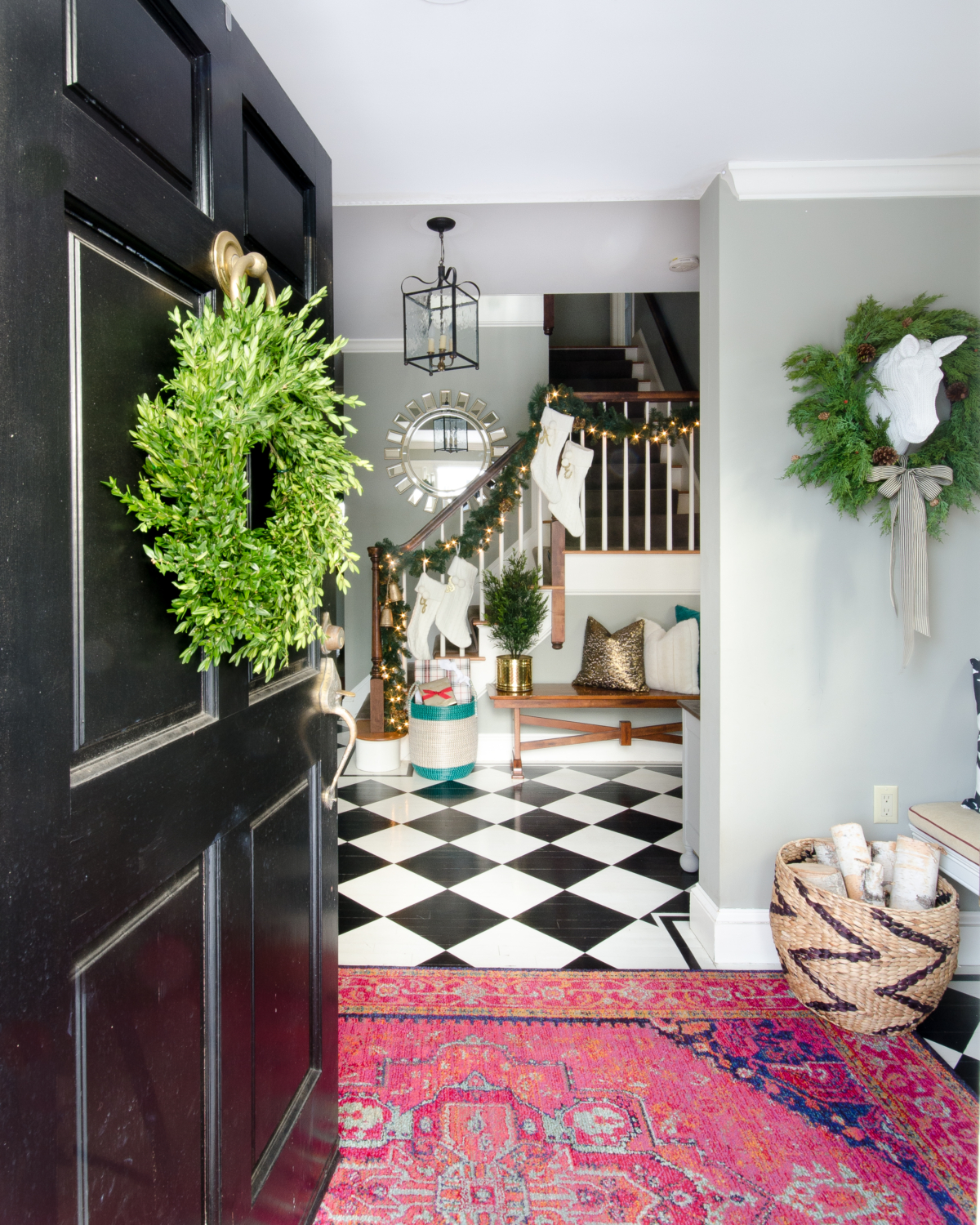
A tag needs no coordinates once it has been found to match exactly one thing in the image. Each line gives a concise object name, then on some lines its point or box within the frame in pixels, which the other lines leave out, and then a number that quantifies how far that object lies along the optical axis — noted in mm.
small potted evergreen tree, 4375
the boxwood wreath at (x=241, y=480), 911
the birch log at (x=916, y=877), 2033
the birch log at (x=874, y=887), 2100
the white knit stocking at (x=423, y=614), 4539
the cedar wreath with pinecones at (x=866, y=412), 2102
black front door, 688
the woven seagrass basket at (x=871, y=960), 1878
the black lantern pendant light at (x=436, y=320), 3321
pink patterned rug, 1476
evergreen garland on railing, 4238
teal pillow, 4492
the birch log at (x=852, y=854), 2131
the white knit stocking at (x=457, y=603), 4512
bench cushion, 1973
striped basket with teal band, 4125
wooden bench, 4273
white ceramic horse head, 1992
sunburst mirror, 5676
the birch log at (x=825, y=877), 2078
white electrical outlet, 2320
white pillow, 4363
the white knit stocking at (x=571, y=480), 4125
